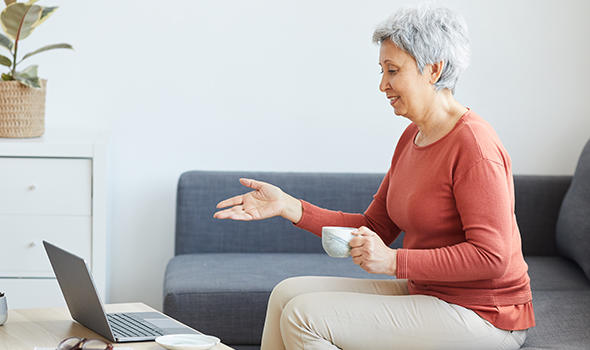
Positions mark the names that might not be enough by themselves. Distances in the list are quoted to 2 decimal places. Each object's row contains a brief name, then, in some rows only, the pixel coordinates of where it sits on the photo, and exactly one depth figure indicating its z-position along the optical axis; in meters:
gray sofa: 4.41
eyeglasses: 3.35
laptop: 3.56
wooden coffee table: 3.55
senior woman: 3.65
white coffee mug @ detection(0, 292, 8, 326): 3.66
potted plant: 4.59
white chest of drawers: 4.59
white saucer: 3.47
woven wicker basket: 4.62
